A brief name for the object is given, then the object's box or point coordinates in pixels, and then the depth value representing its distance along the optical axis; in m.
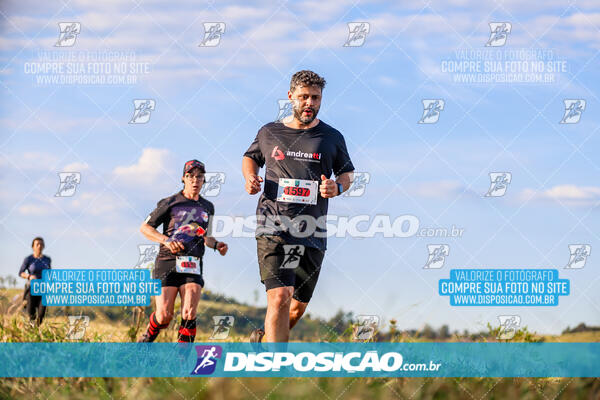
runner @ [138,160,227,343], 16.03
